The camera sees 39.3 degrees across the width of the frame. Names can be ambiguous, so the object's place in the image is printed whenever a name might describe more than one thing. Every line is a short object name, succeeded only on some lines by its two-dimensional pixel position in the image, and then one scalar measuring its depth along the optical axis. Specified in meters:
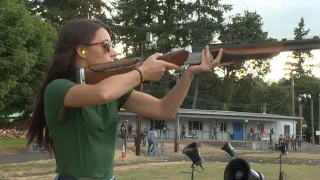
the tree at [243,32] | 54.10
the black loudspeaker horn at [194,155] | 8.58
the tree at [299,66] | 89.50
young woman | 2.27
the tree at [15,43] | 22.48
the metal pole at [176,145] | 31.18
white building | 46.44
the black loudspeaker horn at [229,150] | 8.11
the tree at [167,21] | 53.53
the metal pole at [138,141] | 26.25
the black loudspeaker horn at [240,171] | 4.80
